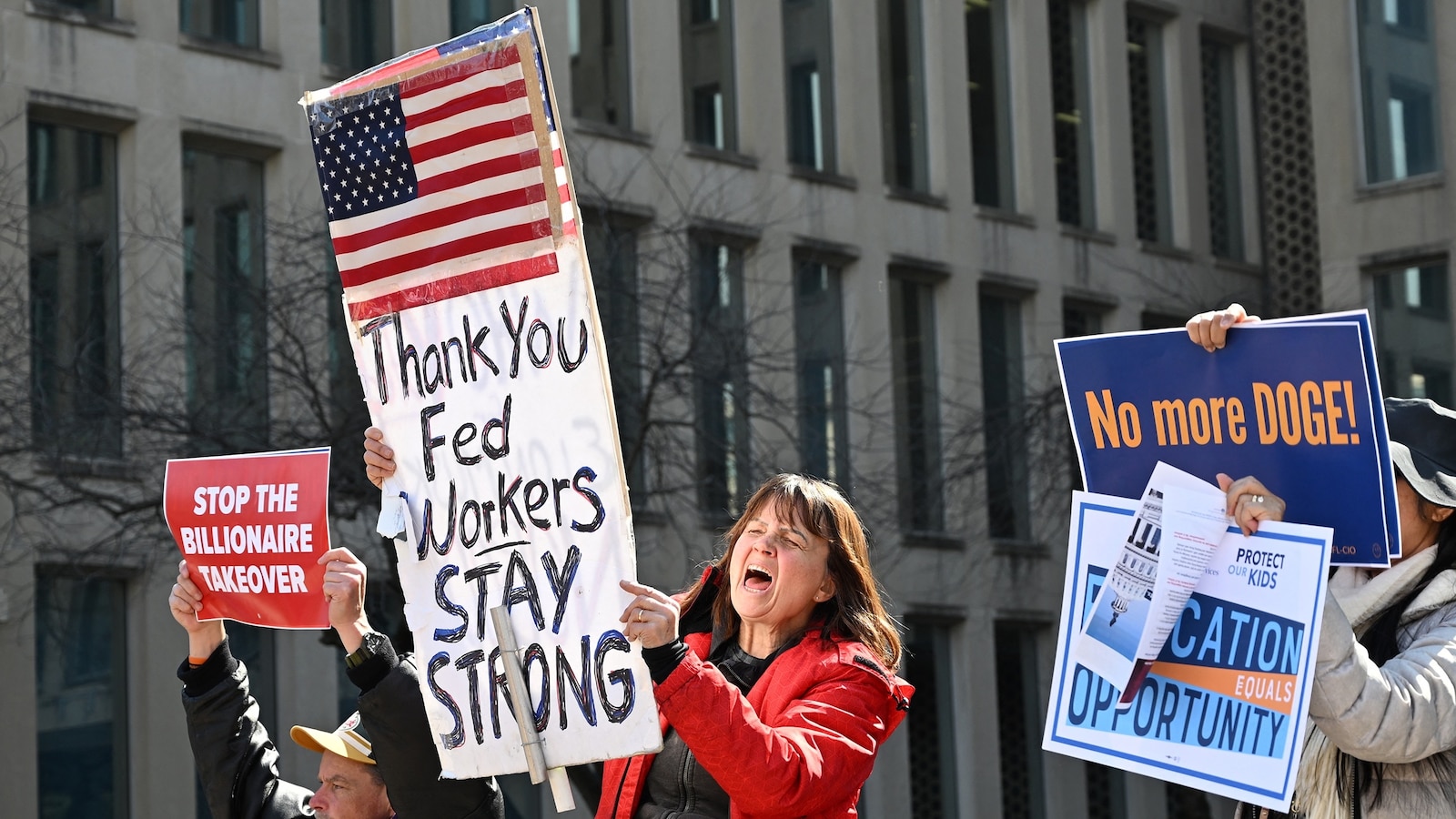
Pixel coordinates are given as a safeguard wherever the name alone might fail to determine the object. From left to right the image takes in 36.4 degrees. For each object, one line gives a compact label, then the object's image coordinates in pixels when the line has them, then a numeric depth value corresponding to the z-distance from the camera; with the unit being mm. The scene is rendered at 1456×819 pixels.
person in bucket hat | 4211
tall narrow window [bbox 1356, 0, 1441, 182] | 25328
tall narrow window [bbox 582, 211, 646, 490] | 16875
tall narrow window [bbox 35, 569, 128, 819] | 18641
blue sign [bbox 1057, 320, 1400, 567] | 4352
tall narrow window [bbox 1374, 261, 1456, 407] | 24531
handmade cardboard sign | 4605
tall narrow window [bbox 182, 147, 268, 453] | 15883
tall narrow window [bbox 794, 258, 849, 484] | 22203
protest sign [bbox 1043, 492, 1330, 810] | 4285
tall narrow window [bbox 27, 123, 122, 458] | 15484
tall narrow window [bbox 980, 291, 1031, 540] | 23125
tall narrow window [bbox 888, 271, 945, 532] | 25141
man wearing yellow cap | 4996
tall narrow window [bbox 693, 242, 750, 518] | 17922
